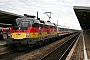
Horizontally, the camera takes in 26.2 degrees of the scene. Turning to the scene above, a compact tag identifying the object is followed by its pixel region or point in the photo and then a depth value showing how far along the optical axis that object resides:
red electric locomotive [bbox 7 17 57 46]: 16.52
